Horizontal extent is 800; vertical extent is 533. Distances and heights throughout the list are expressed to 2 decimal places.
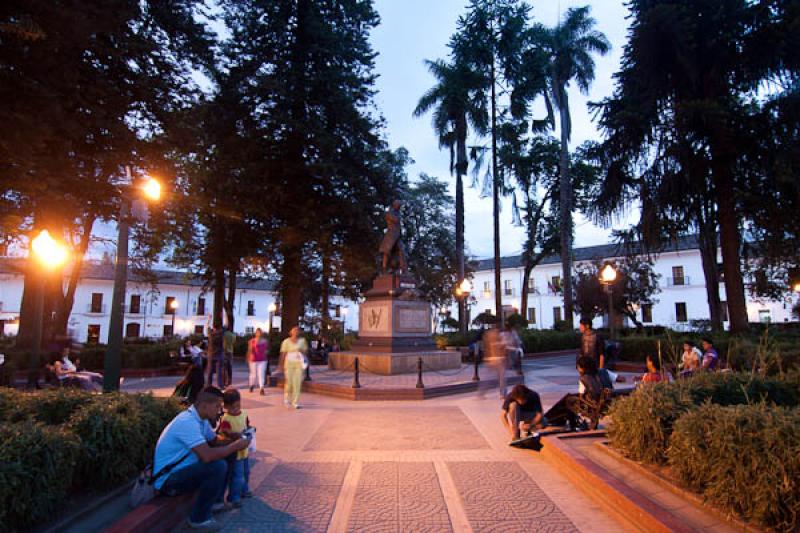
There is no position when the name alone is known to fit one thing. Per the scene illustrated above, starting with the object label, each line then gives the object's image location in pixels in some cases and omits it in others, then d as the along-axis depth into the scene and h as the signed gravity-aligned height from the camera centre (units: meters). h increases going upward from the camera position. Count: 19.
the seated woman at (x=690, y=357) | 10.27 -0.65
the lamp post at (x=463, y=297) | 24.49 +1.84
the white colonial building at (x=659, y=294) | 48.30 +4.29
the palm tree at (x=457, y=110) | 28.30 +13.58
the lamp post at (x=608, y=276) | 14.88 +1.66
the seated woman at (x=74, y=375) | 10.25 -1.06
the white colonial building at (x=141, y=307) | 45.06 +2.33
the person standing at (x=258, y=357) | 12.10 -0.77
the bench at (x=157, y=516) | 3.50 -1.49
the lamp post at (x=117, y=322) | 7.66 +0.10
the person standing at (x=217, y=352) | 12.85 -0.67
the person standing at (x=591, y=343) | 8.78 -0.30
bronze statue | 16.09 +2.85
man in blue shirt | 3.93 -1.16
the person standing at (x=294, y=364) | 10.23 -0.79
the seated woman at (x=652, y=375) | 8.77 -0.91
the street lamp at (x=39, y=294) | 8.91 +0.66
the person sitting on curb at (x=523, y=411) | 7.09 -1.28
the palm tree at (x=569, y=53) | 29.31 +17.40
